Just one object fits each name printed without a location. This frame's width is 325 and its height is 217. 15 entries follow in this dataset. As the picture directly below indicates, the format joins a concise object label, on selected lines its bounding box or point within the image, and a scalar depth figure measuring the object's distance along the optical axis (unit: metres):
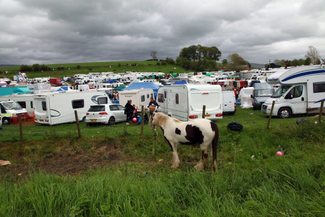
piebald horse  7.12
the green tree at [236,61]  85.96
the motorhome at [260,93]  20.59
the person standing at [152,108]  11.57
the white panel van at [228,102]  18.72
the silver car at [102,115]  15.62
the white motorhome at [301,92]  15.03
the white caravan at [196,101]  13.96
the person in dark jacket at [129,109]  15.84
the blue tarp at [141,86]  28.73
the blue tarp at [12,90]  28.56
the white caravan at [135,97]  22.80
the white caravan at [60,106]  16.72
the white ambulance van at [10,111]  18.86
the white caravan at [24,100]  22.14
